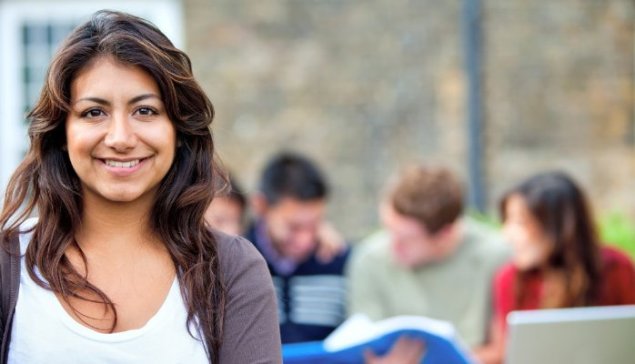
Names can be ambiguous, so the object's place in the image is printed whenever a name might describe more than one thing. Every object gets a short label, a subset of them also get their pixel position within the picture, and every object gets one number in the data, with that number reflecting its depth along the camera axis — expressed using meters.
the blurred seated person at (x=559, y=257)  6.68
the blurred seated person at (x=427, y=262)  7.48
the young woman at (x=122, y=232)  2.96
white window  15.20
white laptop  5.18
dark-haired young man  7.37
